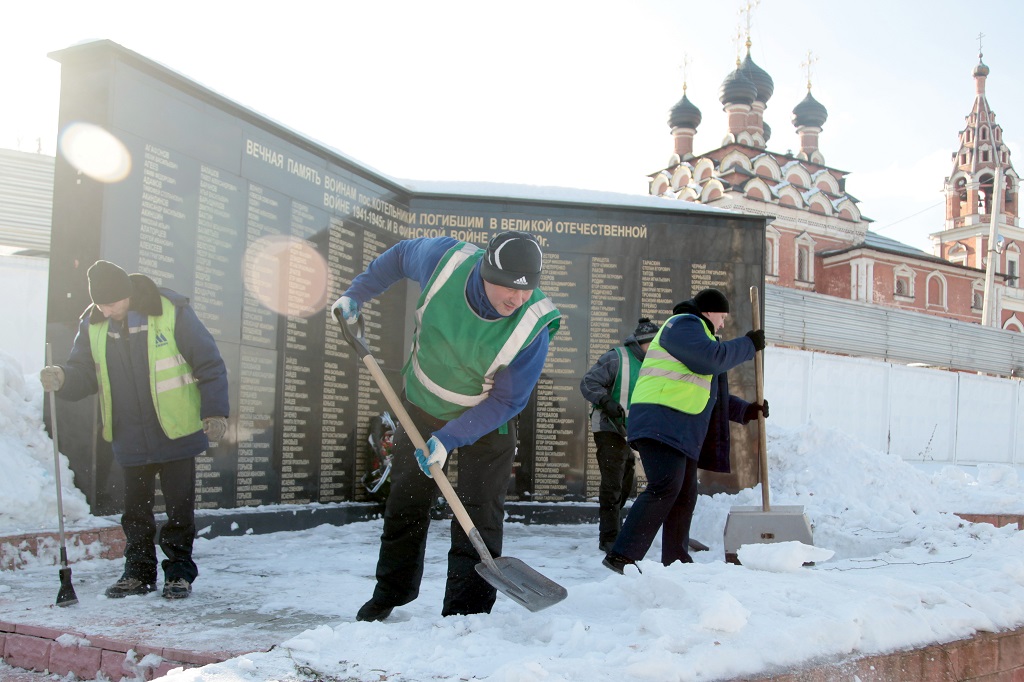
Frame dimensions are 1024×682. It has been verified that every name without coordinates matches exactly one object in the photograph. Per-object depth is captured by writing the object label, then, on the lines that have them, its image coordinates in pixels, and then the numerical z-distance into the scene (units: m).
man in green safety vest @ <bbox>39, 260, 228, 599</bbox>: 4.51
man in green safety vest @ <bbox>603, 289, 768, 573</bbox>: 4.81
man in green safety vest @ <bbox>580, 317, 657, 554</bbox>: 6.21
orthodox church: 43.28
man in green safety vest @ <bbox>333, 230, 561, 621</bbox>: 3.61
